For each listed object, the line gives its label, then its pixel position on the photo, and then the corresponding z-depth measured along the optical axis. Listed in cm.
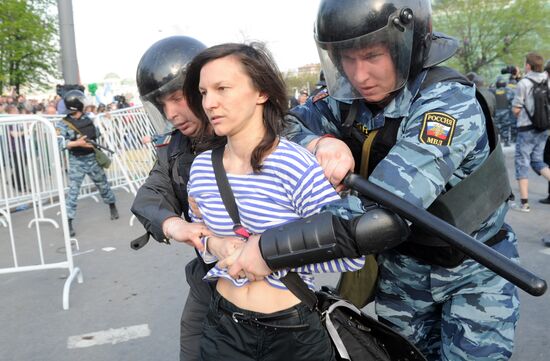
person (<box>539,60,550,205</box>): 504
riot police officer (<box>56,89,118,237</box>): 677
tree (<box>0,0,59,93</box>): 2066
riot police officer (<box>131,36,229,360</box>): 201
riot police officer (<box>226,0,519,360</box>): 143
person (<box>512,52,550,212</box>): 628
